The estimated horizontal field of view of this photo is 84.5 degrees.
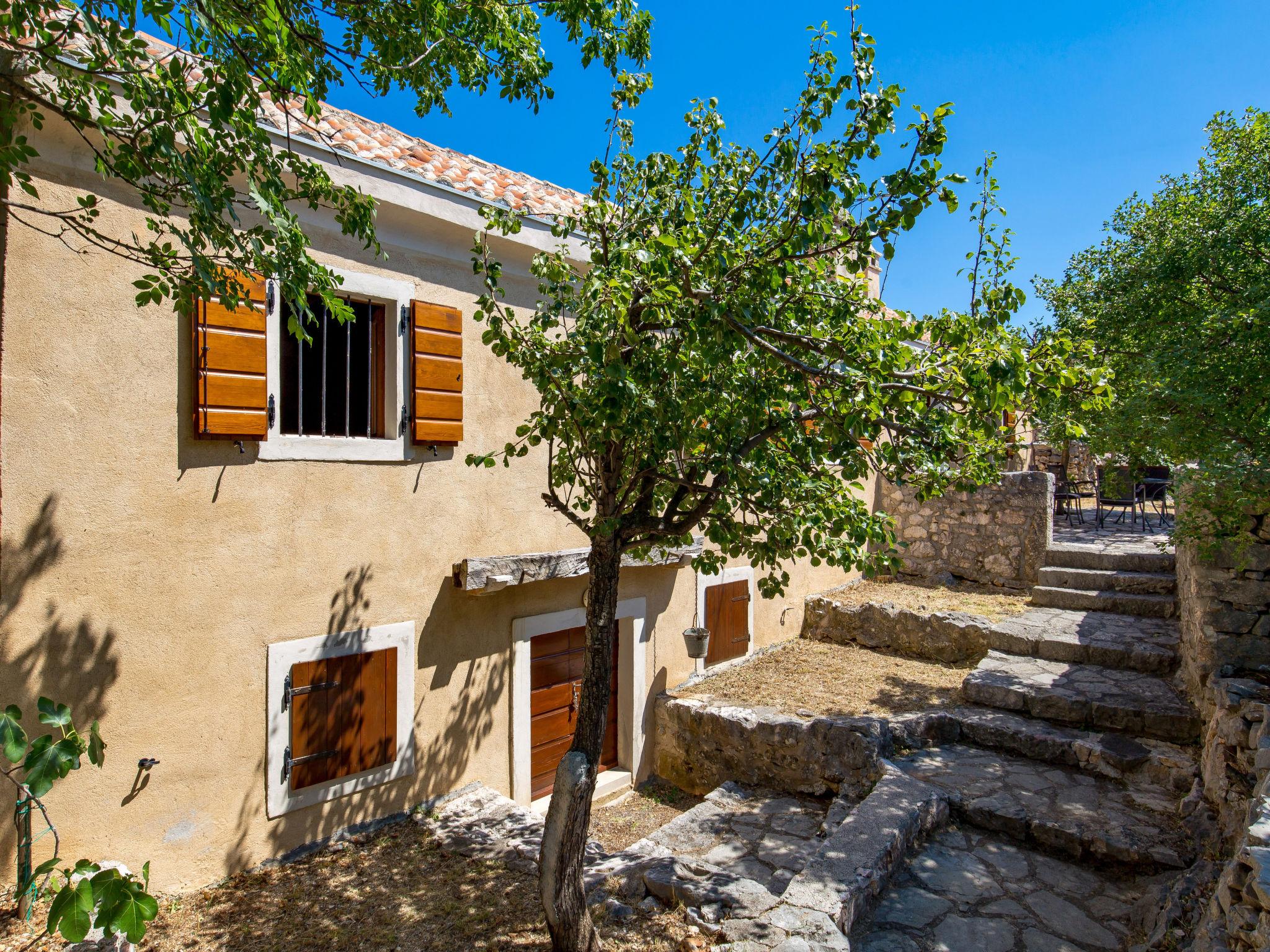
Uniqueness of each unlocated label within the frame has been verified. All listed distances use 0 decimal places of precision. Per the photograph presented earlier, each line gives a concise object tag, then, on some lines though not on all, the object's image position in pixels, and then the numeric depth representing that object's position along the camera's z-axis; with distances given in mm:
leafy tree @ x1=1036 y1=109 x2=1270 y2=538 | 4668
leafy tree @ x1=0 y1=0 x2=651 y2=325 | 2709
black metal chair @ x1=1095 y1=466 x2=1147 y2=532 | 11594
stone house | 4051
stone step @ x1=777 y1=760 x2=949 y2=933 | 3945
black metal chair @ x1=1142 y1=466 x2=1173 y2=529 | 12703
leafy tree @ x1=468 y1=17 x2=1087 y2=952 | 3107
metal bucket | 8047
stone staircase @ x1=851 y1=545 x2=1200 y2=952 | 4168
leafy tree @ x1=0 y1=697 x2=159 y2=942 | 1804
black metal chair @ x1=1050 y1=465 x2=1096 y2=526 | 13336
